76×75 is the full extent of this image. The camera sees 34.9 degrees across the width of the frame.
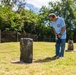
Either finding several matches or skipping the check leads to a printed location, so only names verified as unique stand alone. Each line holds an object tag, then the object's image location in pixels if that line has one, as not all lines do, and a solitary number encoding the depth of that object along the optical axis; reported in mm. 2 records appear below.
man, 5055
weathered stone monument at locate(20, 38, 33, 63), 4410
